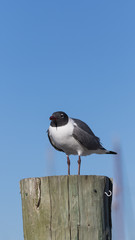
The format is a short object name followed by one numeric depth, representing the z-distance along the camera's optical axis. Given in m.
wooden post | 8.74
